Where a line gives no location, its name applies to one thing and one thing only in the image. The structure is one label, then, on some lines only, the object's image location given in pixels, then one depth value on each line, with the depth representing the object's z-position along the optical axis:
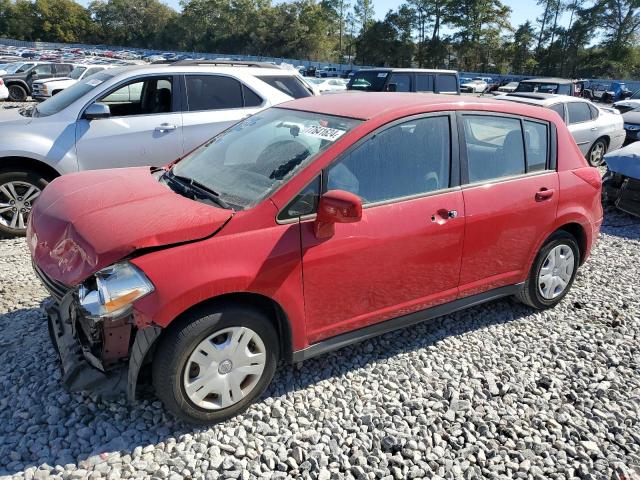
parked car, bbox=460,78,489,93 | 27.38
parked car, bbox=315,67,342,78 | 48.61
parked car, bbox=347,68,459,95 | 11.89
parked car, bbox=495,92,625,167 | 9.17
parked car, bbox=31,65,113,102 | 17.53
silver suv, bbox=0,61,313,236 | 5.27
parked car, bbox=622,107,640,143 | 12.83
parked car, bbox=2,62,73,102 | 20.89
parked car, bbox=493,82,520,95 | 20.95
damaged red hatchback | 2.44
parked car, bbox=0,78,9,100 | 16.31
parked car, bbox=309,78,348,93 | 25.26
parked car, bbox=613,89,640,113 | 18.33
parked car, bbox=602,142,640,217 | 6.93
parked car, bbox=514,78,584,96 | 12.27
